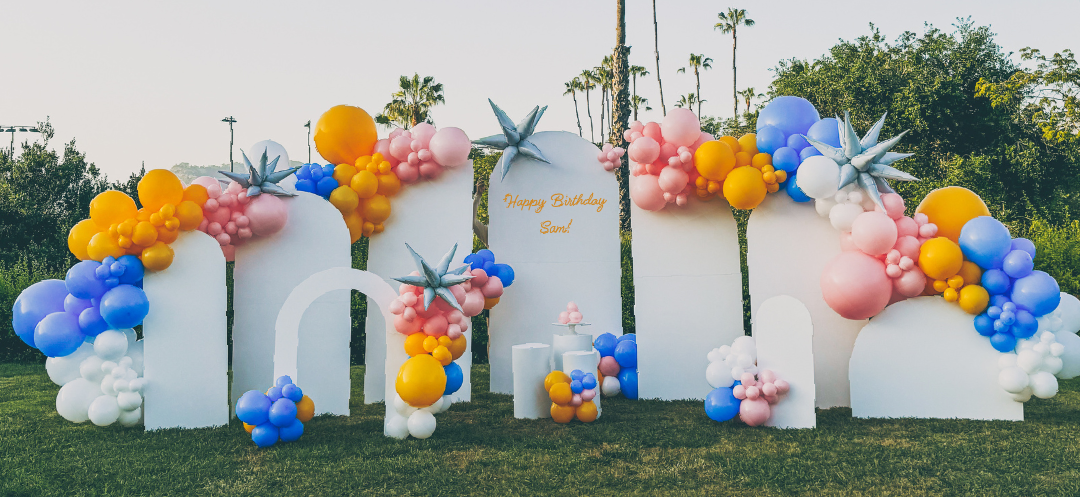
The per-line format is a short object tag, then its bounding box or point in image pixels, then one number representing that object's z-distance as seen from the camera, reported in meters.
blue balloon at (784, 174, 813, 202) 6.38
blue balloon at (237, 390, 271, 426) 4.94
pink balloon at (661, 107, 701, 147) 6.52
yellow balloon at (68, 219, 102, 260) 5.63
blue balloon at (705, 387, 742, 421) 5.54
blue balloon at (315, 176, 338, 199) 6.81
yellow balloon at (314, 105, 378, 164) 6.86
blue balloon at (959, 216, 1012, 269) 5.54
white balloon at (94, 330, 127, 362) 5.56
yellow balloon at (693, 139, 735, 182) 6.38
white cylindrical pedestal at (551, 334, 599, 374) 6.20
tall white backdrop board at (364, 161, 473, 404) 7.09
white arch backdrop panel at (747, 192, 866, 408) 6.53
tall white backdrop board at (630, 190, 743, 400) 6.96
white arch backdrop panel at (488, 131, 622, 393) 7.38
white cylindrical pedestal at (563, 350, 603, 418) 6.02
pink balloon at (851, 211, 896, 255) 5.66
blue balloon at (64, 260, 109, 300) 5.56
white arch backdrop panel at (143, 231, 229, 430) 5.63
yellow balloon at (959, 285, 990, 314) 5.55
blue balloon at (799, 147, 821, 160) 6.29
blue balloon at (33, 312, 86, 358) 5.70
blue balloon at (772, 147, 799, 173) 6.37
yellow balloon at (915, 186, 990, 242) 5.88
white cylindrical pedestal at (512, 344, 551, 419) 6.07
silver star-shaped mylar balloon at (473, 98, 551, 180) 7.18
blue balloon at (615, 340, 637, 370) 7.12
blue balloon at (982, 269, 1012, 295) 5.52
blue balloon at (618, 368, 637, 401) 7.10
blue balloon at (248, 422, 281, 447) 4.96
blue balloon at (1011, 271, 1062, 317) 5.37
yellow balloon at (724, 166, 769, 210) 6.27
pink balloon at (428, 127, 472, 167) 6.91
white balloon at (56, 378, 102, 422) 5.65
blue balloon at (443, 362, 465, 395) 5.38
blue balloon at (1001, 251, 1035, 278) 5.47
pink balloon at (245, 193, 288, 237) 6.11
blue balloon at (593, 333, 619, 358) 7.17
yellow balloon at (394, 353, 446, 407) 5.11
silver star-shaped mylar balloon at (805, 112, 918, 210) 5.88
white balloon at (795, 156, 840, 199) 5.95
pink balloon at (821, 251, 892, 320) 5.67
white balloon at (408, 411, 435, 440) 5.22
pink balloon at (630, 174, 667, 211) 6.72
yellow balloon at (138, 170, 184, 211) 5.55
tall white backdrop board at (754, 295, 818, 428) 5.36
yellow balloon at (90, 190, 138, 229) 5.58
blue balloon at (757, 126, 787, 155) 6.50
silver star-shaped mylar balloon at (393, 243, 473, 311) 5.25
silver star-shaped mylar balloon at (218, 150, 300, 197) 6.14
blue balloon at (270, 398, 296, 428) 4.94
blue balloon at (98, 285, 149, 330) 5.41
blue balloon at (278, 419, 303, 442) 5.07
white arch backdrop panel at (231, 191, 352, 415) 6.38
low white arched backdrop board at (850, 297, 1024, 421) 5.66
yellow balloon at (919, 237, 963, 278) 5.53
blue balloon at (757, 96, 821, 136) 6.62
